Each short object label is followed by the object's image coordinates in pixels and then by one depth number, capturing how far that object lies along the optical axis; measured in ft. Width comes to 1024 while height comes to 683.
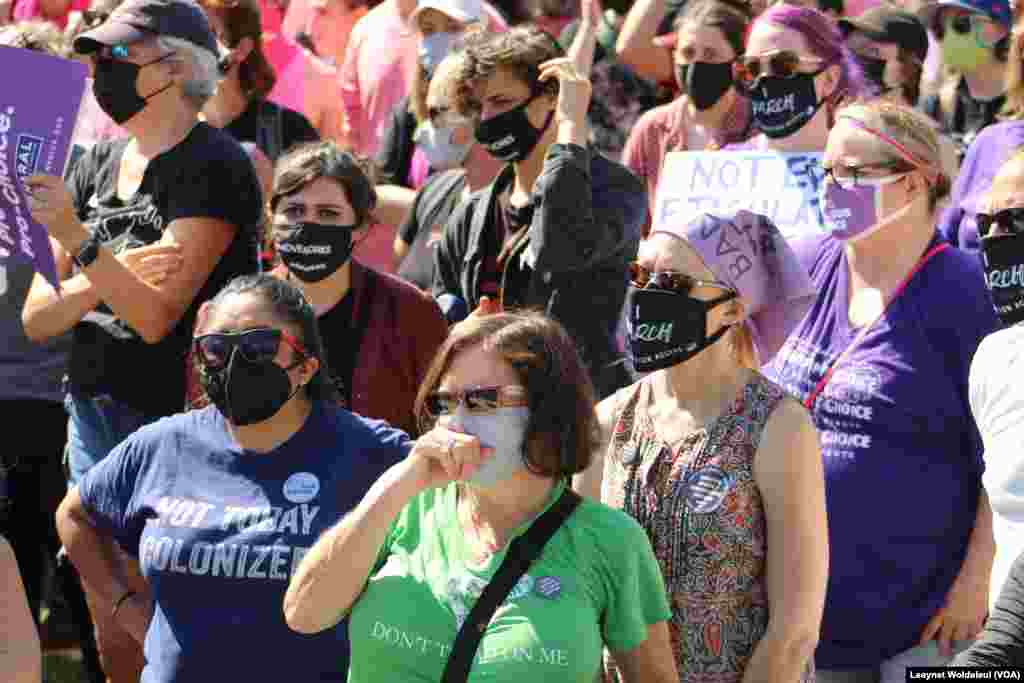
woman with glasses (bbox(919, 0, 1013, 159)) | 47.93
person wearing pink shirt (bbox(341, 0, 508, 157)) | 56.13
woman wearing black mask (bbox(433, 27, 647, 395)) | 36.68
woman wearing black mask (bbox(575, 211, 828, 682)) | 28.14
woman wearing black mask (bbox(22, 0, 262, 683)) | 38.11
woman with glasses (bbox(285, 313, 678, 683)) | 26.05
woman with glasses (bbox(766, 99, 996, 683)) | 33.01
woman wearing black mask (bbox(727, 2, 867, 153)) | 42.60
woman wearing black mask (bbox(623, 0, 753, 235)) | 47.42
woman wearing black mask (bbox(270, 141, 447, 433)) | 36.86
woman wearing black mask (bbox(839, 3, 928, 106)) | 47.21
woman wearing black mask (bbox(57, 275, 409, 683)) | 29.78
